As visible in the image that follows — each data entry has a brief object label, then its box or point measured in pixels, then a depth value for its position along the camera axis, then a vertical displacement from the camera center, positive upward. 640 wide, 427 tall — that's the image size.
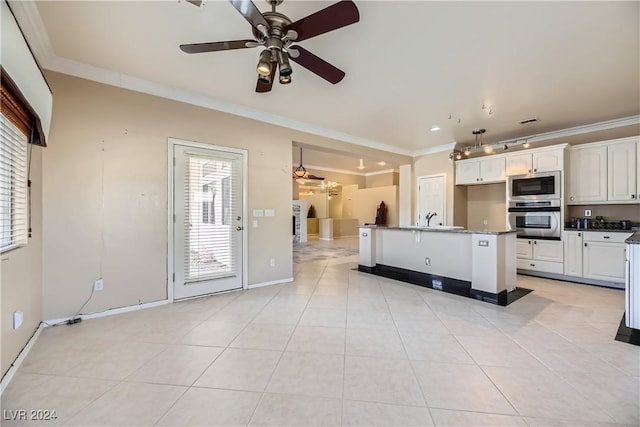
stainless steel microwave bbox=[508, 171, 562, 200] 4.62 +0.54
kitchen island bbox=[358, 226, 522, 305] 3.49 -0.67
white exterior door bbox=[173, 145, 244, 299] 3.52 -0.07
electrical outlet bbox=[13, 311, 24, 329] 2.05 -0.82
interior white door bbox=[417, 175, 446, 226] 6.15 +0.41
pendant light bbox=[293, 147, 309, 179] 6.86 +1.11
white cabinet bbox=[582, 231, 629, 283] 4.00 -0.62
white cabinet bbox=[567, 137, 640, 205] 4.07 +0.72
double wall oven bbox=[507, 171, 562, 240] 4.61 +0.20
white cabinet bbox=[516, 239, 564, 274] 4.58 -0.70
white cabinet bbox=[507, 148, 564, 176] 4.60 +1.00
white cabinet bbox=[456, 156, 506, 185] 5.38 +0.97
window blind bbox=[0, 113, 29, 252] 1.94 +0.24
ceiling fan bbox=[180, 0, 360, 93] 1.67 +1.29
